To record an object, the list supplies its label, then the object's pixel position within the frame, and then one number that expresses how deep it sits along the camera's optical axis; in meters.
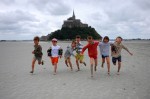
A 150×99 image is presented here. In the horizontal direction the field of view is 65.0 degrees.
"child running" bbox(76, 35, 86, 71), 5.62
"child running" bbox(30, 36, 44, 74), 5.27
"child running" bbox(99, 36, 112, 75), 5.10
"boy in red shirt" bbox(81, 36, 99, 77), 4.90
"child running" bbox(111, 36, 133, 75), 5.15
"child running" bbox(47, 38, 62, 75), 5.25
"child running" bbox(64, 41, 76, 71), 5.58
